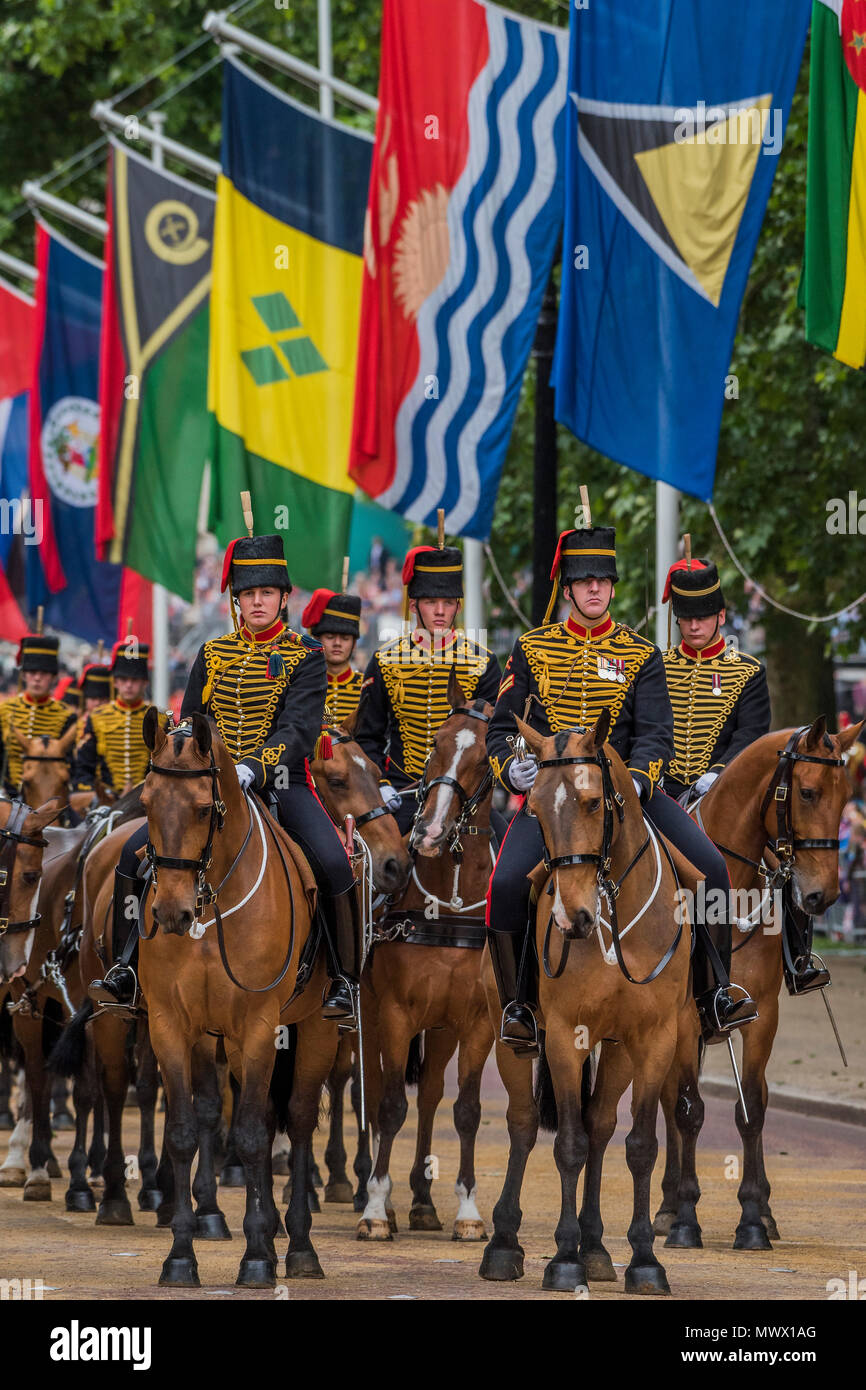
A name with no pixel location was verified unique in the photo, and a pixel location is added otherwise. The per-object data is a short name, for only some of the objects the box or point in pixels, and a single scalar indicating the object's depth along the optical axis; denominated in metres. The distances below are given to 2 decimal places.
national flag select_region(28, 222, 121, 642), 26.98
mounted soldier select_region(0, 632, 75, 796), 18.83
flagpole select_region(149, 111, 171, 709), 29.27
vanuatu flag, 24.23
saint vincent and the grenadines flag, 20.86
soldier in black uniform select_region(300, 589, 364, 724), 15.02
